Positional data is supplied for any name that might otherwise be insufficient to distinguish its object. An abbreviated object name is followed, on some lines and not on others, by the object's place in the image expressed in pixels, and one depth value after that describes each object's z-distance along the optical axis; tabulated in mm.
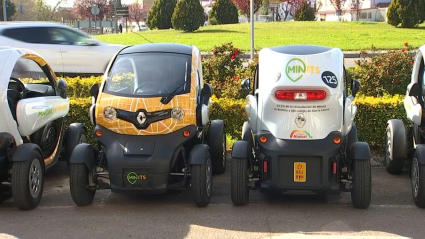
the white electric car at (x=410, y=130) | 6688
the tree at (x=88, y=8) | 66000
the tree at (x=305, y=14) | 45062
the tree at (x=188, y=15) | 34000
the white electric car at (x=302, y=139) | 5750
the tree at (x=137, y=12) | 77088
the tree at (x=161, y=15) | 39228
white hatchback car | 13883
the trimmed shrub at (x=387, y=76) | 10320
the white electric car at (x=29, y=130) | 5820
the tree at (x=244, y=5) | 54156
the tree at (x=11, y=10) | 51406
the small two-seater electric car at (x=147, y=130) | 5773
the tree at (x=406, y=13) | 34094
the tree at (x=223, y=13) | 41500
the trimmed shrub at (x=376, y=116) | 8188
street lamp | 15603
